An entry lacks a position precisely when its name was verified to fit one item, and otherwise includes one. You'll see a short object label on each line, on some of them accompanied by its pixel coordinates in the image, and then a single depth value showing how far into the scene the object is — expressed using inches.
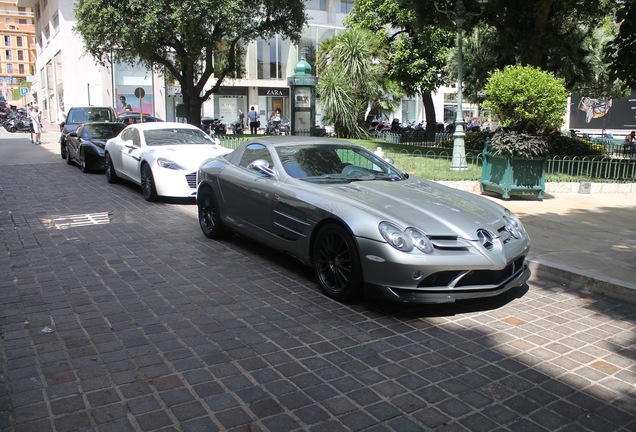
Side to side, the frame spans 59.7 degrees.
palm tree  922.1
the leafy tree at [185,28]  764.0
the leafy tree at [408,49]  1013.8
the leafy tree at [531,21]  636.7
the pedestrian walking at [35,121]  1024.9
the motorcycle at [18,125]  1524.4
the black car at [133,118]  986.3
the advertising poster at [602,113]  1624.0
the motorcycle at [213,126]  1381.3
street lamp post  538.3
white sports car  399.2
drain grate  330.0
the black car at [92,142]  566.3
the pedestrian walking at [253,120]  1376.7
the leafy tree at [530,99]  405.7
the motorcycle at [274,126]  1378.0
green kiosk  810.8
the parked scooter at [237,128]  1467.8
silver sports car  182.7
